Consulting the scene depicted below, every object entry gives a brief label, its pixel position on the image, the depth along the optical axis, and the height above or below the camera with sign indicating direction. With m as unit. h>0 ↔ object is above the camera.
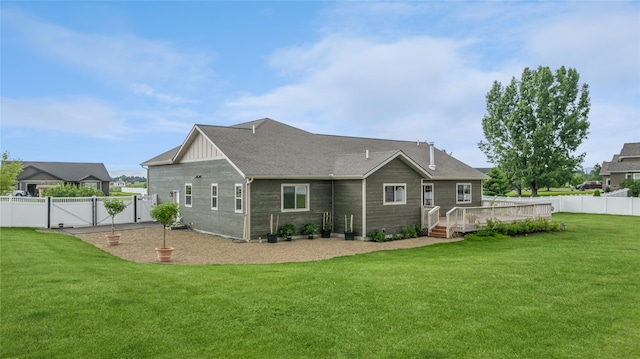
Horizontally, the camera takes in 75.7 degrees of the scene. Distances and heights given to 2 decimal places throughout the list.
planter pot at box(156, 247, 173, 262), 12.04 -1.71
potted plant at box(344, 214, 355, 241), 17.41 -1.52
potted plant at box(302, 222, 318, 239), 17.53 -1.51
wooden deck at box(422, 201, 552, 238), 18.50 -1.17
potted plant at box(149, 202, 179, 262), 12.06 -0.63
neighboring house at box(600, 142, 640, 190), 46.00 +2.63
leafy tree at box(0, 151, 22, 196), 32.47 +1.82
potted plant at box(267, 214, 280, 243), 16.34 -1.59
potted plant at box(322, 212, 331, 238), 18.07 -1.39
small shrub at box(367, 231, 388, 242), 17.05 -1.79
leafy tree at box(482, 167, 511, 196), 41.03 +0.78
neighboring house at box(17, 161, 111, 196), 49.03 +2.62
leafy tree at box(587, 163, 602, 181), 106.06 +4.56
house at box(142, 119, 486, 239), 16.95 +0.47
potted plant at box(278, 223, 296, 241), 16.88 -1.52
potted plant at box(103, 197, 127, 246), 15.04 -0.48
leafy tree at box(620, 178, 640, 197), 39.45 +0.33
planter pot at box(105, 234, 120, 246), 15.00 -1.59
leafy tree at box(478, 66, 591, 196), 38.34 +6.00
